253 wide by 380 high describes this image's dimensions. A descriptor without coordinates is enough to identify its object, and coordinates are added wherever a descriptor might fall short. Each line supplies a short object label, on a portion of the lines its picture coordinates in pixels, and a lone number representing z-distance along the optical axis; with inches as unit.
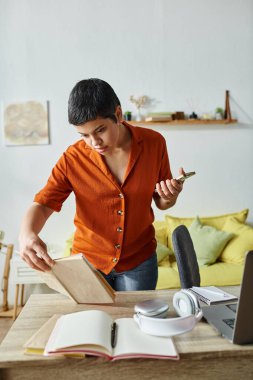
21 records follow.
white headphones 44.8
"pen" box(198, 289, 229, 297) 59.1
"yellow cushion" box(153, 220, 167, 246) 159.3
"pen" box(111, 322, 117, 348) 44.4
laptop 41.8
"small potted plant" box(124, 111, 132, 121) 165.5
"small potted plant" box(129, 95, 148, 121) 167.0
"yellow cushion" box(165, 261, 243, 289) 135.7
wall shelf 165.0
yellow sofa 136.4
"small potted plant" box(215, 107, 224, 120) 167.2
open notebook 41.6
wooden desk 41.8
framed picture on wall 165.5
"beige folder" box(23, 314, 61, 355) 42.8
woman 68.1
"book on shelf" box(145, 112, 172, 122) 162.9
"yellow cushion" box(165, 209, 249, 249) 161.3
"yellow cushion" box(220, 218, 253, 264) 148.2
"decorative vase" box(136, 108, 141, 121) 167.1
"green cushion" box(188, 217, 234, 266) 147.9
